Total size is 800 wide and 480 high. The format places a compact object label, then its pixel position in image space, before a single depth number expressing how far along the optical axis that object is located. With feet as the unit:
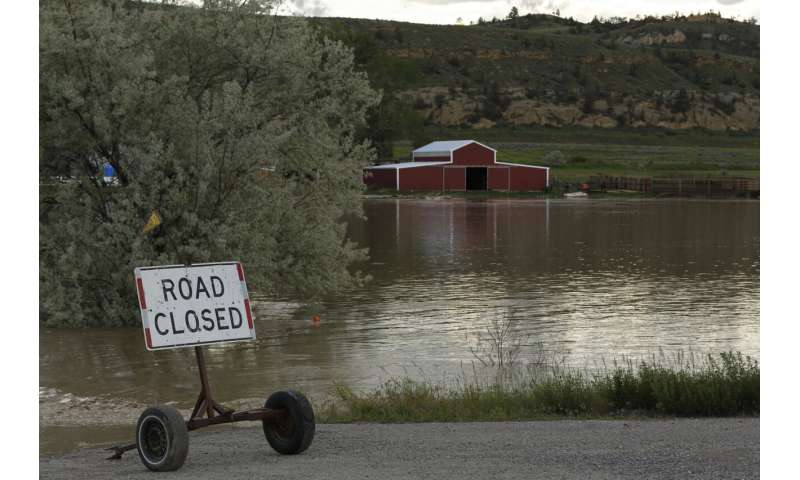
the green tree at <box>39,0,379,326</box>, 76.02
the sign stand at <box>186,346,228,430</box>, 36.50
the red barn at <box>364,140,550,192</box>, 308.19
